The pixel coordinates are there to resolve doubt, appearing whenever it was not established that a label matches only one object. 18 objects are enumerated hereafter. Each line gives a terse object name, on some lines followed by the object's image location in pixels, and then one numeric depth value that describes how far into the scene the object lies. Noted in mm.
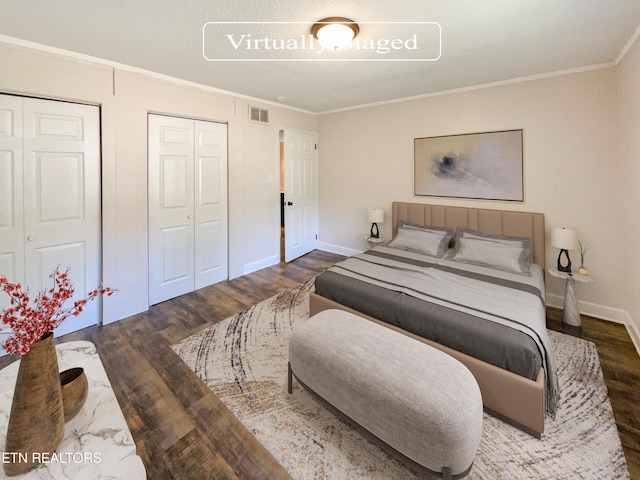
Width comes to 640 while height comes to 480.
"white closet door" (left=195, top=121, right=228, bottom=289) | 3682
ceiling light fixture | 2115
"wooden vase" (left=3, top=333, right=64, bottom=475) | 915
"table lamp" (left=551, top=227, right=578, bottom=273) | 2883
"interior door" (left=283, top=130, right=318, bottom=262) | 4898
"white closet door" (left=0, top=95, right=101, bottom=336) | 2398
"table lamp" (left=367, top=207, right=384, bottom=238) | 4469
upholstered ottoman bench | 1302
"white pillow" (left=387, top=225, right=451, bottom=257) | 3471
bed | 1722
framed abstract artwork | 3400
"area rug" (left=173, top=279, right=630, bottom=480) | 1488
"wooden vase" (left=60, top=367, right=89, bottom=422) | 1114
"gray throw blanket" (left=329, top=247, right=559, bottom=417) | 1846
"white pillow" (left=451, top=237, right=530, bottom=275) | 2895
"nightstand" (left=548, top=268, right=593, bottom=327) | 2850
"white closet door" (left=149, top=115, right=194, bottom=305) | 3279
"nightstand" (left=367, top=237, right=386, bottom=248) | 4509
